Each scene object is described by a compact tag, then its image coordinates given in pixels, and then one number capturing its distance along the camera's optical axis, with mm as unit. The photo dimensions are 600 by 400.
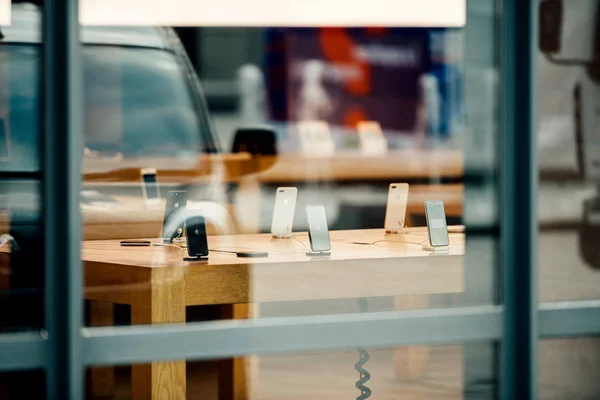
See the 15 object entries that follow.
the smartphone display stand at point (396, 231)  8828
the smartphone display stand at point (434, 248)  7181
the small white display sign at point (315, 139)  11281
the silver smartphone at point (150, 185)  10055
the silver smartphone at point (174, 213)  8320
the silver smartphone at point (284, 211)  8844
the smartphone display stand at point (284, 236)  8719
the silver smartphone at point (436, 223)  7434
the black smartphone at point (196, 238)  7273
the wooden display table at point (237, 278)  6340
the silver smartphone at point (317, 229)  7715
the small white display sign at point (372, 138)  12852
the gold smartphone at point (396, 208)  9008
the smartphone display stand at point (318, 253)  7467
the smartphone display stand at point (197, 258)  7141
